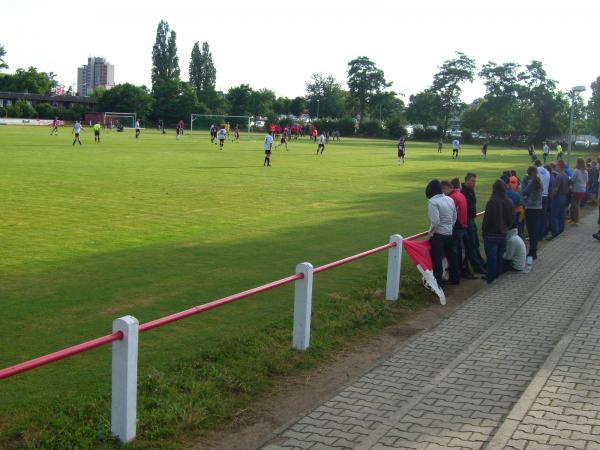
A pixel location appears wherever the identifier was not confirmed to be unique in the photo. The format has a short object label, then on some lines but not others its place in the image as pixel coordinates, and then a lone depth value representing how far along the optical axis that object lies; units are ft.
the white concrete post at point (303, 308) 22.65
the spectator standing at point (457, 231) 34.40
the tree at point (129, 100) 304.71
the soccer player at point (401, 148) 126.67
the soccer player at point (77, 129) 145.94
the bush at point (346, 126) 326.65
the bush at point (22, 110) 290.56
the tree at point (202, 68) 410.31
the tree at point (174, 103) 311.68
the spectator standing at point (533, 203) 42.06
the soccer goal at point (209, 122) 270.67
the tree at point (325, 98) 415.03
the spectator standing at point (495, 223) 35.37
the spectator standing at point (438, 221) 31.94
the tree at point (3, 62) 355.07
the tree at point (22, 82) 350.02
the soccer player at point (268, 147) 105.19
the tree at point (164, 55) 379.76
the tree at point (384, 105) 396.16
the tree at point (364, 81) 396.16
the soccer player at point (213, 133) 181.06
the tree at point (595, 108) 297.94
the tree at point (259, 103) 335.47
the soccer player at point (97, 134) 158.51
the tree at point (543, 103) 308.19
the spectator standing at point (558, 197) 51.08
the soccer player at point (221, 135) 153.41
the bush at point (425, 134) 316.60
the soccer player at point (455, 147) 163.22
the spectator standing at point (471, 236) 36.73
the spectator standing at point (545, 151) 171.63
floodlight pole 87.92
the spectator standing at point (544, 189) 48.39
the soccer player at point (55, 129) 193.98
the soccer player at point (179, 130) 198.73
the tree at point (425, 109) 370.94
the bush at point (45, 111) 301.63
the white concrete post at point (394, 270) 29.66
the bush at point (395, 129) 311.68
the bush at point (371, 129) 321.52
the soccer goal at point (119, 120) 269.64
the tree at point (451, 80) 368.07
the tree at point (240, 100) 336.49
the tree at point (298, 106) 413.39
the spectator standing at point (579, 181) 56.29
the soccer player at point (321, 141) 149.67
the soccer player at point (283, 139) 173.39
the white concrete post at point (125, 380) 15.46
